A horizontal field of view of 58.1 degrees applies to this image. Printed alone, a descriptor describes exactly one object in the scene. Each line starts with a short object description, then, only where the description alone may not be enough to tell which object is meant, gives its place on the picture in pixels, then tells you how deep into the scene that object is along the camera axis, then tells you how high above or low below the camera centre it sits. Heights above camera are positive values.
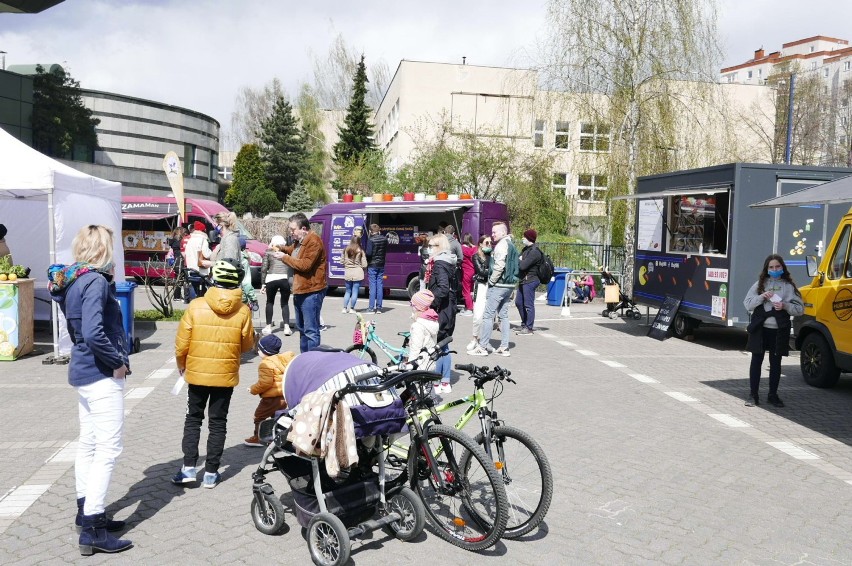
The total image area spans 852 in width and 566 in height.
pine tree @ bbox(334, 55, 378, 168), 56.97 +8.09
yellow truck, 9.32 -0.77
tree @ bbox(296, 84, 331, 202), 60.78 +8.15
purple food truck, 19.83 +0.49
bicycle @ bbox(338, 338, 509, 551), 4.30 -1.35
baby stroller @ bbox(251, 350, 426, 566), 4.21 -1.42
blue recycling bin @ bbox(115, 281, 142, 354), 11.03 -1.04
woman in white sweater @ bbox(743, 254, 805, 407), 8.68 -0.68
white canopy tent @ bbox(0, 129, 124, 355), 10.41 +0.37
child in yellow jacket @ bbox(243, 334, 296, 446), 5.61 -1.00
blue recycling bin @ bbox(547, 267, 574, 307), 20.59 -1.14
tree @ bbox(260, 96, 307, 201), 59.28 +6.78
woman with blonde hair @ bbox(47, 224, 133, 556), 4.31 -0.77
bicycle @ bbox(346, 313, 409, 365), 8.84 -1.22
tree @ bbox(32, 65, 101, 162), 38.03 +5.91
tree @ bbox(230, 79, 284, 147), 78.81 +12.57
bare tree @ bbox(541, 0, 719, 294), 20.58 +5.22
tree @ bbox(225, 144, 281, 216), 55.81 +3.56
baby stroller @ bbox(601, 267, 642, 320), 17.39 -1.28
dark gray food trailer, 12.69 +0.32
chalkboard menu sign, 14.32 -1.33
